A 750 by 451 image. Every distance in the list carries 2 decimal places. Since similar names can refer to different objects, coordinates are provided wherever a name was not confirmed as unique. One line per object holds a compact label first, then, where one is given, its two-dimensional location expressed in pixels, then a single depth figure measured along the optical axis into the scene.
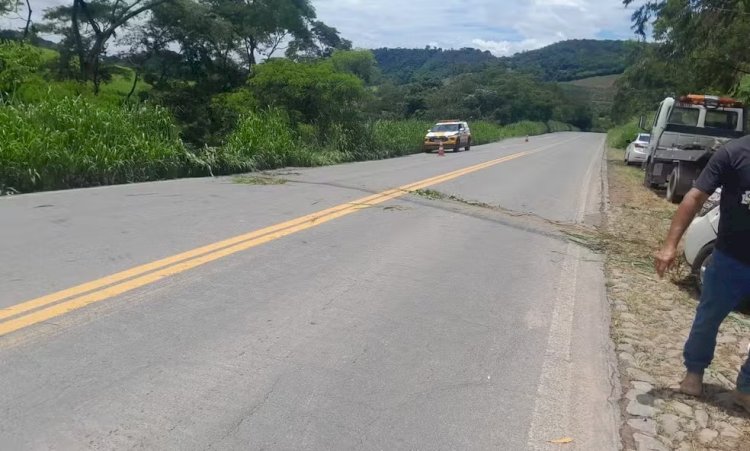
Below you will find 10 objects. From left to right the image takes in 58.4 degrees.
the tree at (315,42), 42.00
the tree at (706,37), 18.48
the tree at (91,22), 34.16
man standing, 3.92
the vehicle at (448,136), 36.84
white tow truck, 17.33
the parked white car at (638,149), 29.81
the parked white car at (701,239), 6.67
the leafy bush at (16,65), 15.94
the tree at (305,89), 25.36
